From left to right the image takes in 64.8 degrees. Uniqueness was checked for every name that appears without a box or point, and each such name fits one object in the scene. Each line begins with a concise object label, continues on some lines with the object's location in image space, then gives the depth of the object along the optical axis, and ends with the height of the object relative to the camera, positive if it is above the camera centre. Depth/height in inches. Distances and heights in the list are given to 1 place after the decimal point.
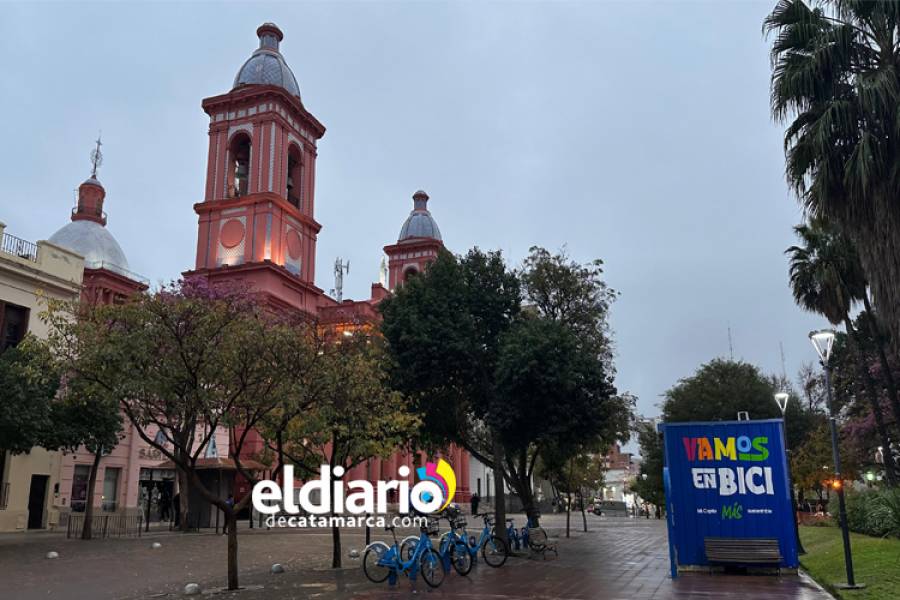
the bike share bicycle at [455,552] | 566.3 -62.1
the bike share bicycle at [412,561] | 504.6 -60.6
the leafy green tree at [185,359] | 475.5 +78.0
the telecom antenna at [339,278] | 2586.1 +714.9
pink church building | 1528.1 +625.2
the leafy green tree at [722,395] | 1610.5 +172.8
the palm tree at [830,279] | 1067.3 +286.3
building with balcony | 1058.7 +230.0
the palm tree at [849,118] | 612.4 +308.1
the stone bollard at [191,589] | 496.7 -78.0
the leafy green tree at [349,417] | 542.3 +46.8
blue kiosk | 562.3 -16.9
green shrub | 669.3 -42.8
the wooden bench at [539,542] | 711.7 -69.0
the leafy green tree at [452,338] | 774.5 +145.0
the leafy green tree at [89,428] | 954.1 +65.3
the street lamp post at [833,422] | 469.4 +34.2
